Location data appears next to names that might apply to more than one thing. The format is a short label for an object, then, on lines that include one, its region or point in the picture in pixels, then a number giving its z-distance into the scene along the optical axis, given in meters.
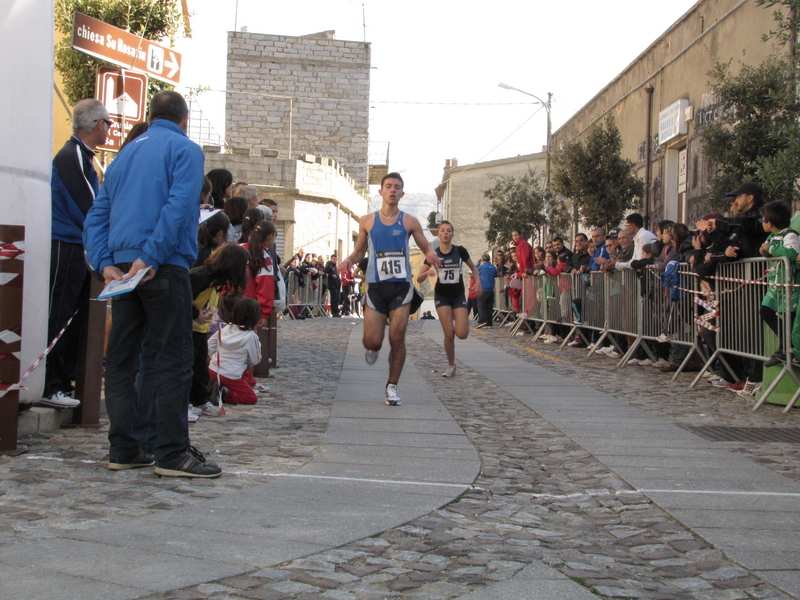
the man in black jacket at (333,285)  29.91
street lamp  31.12
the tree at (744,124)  10.88
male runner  7.79
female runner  9.84
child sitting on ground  7.37
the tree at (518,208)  27.94
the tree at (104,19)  16.73
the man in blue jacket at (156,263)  4.53
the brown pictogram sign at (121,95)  8.85
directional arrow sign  8.06
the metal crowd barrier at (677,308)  8.26
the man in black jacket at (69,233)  5.90
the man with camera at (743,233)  8.62
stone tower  48.19
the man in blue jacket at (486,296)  23.38
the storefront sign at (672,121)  17.62
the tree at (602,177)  19.59
